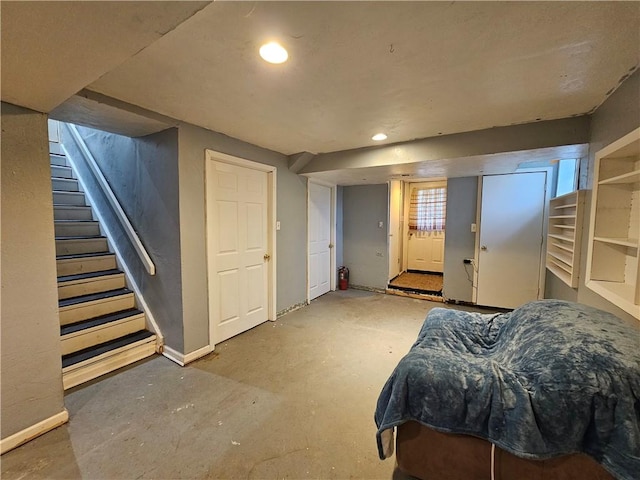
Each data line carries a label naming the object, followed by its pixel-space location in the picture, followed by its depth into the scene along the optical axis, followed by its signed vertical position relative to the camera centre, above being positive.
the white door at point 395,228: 5.14 -0.15
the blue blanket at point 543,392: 1.02 -0.74
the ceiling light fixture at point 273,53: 1.35 +0.88
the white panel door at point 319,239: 4.37 -0.33
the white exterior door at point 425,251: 6.29 -0.71
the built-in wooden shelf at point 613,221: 1.65 +0.01
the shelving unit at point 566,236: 2.28 -0.13
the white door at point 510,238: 3.62 -0.23
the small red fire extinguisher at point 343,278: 5.16 -1.11
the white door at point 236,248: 2.80 -0.33
